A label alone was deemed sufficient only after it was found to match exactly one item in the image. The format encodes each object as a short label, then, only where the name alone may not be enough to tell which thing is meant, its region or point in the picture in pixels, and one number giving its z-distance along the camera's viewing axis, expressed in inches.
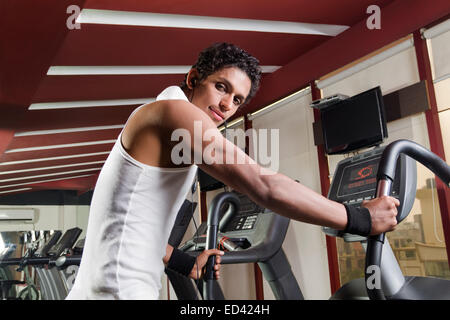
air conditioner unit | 496.1
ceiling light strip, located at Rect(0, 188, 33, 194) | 455.8
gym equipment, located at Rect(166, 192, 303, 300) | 106.5
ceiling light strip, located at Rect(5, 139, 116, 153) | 267.0
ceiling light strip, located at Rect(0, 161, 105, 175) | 339.0
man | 45.1
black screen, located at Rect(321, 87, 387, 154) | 128.6
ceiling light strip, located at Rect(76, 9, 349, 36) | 131.0
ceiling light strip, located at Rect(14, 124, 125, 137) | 236.4
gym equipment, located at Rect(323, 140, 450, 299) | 52.1
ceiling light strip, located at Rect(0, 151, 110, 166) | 301.0
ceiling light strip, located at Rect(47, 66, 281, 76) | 165.9
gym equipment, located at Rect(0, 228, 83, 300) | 237.3
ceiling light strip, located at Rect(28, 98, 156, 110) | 200.2
